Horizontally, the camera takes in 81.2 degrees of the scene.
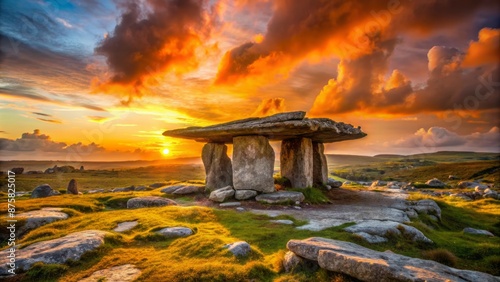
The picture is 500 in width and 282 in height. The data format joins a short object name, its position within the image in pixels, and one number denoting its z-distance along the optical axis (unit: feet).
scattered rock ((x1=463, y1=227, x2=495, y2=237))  51.38
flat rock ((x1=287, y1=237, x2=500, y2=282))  21.44
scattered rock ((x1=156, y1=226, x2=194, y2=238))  39.09
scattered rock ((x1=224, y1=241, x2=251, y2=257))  31.04
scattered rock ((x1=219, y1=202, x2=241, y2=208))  64.95
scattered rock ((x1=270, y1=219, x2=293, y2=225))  46.95
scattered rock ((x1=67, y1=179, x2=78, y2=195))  96.06
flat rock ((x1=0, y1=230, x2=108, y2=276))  28.71
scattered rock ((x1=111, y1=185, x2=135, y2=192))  111.75
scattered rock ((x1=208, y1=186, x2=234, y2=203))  69.97
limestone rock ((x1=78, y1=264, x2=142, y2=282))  26.20
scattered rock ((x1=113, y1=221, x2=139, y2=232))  42.19
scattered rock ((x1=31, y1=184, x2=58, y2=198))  87.76
